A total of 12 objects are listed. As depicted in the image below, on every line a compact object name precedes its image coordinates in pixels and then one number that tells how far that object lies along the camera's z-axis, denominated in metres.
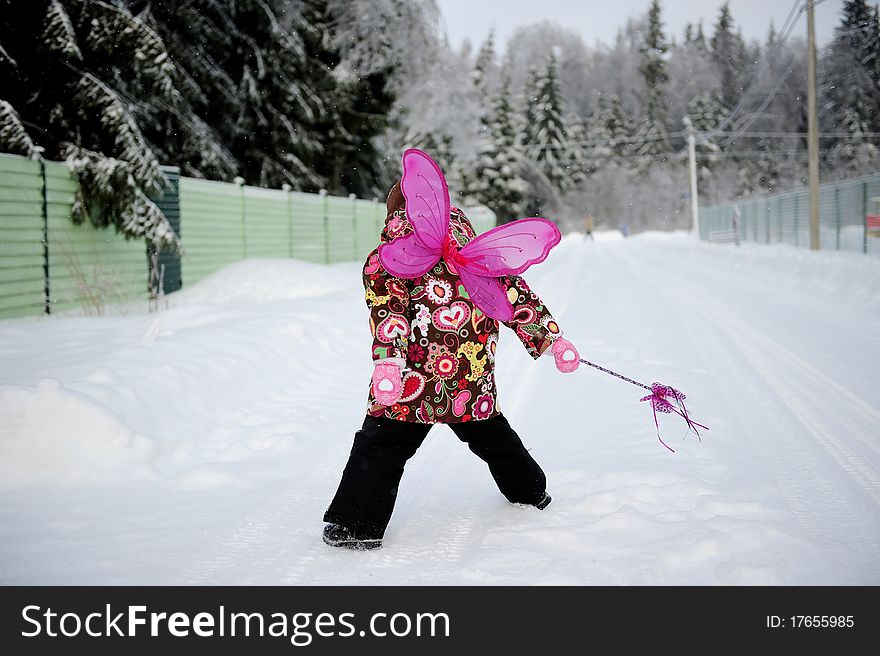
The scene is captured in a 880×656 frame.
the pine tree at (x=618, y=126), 82.62
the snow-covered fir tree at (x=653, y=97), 79.44
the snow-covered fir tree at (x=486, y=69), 64.62
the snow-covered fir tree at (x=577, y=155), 77.06
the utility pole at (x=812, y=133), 18.50
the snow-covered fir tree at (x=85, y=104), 9.98
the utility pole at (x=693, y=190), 43.02
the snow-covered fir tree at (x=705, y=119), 75.56
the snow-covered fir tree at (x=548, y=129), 69.06
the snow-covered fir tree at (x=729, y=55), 66.38
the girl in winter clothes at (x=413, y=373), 3.39
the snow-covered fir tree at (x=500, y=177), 57.28
